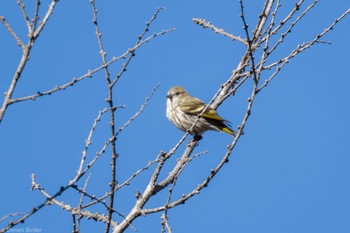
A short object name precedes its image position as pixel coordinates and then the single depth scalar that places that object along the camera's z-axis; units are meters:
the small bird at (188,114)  18.34
